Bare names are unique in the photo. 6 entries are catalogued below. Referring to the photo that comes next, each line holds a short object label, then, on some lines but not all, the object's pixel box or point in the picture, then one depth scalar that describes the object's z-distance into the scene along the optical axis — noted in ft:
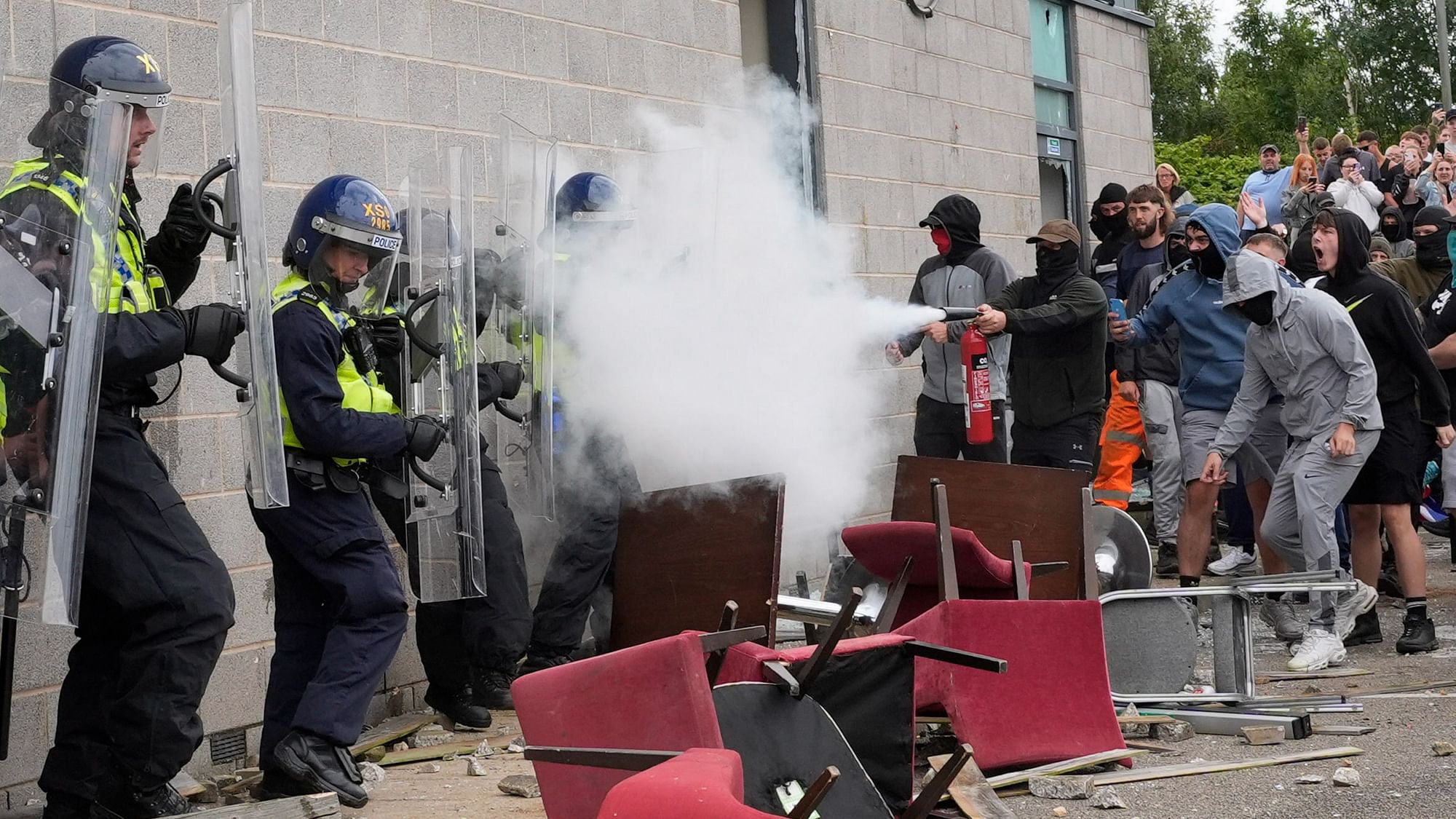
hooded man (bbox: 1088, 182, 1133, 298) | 32.96
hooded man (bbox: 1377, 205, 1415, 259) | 39.24
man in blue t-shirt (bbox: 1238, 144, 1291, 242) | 47.85
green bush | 97.30
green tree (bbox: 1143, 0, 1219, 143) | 152.05
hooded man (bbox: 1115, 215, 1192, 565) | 28.96
